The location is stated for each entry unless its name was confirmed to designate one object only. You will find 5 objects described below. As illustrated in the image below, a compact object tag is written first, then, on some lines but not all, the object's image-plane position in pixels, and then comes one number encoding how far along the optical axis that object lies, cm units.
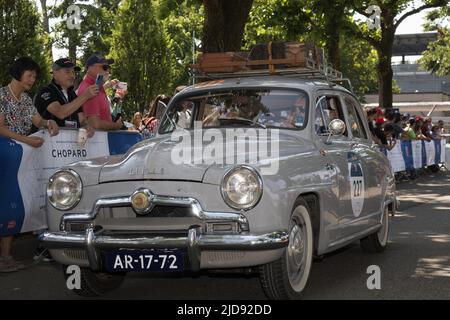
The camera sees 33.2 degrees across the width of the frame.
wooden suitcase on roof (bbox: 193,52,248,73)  792
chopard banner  717
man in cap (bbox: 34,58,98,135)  802
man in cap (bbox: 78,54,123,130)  864
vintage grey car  508
